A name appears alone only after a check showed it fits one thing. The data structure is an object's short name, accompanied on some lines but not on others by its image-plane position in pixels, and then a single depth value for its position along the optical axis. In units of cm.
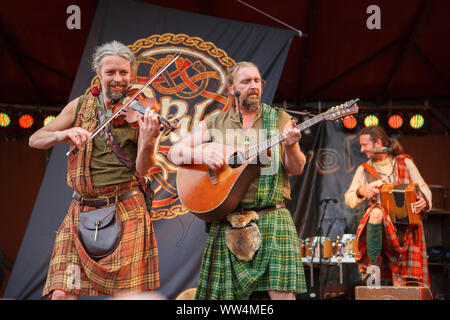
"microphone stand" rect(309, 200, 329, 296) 731
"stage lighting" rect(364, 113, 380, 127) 837
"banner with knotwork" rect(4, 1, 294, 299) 476
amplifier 412
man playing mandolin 318
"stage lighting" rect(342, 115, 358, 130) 853
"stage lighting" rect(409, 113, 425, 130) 849
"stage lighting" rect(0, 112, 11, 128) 825
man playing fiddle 318
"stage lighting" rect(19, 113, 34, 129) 837
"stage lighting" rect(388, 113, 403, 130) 842
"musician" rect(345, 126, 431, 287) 521
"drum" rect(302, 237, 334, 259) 765
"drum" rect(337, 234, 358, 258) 774
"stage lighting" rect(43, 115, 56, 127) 831
